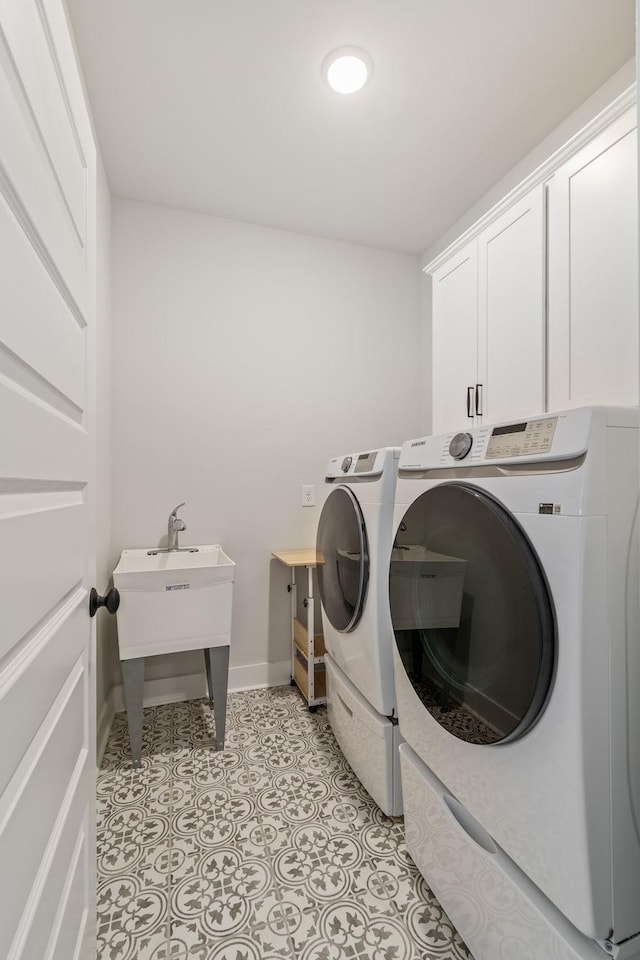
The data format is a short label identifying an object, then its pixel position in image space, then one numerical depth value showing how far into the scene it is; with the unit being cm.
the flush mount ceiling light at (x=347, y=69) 150
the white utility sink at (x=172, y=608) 180
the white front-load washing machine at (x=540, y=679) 73
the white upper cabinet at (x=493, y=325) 135
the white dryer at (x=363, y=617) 142
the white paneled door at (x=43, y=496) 46
